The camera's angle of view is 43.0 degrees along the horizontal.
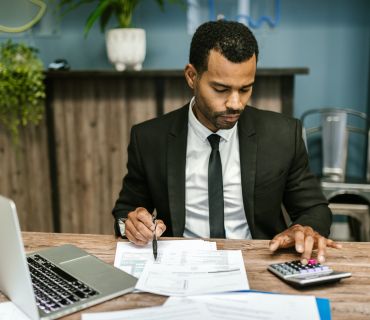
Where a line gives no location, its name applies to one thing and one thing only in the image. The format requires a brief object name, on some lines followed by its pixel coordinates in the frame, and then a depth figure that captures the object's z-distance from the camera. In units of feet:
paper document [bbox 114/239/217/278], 3.66
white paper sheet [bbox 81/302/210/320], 2.89
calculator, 3.27
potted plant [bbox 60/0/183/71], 8.86
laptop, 2.76
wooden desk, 3.07
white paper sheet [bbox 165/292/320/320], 2.89
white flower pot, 8.87
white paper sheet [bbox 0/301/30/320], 2.95
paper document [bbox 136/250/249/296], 3.25
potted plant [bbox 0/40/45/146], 8.70
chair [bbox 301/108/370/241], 8.71
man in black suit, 4.72
